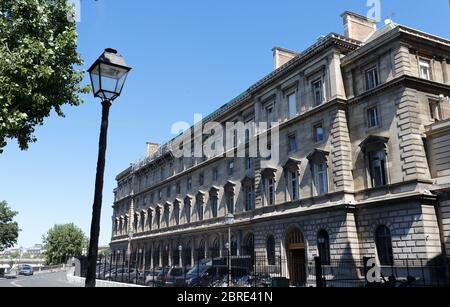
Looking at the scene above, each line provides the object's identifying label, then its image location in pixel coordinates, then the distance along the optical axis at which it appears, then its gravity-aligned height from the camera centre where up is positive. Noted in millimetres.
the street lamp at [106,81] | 7761 +3475
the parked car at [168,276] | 30345 -193
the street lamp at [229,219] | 30523 +3833
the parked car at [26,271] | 79962 +585
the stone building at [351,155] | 27000 +8548
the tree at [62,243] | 119750 +8622
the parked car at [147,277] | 32366 -283
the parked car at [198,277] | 27448 -250
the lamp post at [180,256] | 54006 +2132
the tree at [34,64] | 13430 +6975
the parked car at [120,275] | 35625 -118
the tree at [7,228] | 80625 +8544
